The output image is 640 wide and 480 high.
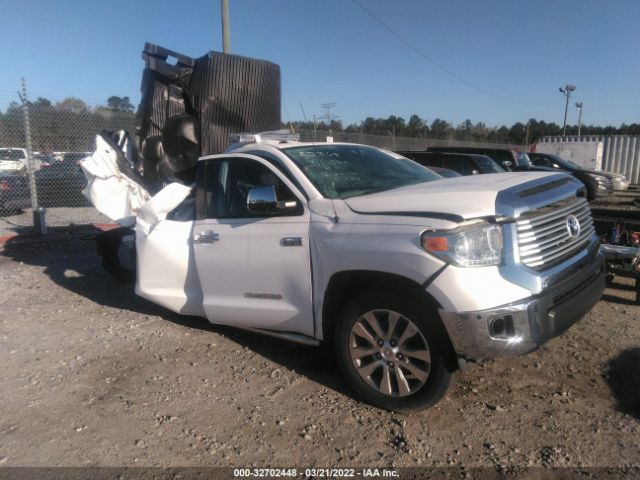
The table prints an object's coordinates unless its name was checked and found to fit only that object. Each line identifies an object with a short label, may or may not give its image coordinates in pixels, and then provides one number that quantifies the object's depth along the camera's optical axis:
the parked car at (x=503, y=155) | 13.19
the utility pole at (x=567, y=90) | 45.93
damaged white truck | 3.02
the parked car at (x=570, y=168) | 17.27
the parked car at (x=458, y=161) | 11.45
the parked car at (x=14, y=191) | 11.48
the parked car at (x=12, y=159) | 10.55
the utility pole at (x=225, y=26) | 12.12
